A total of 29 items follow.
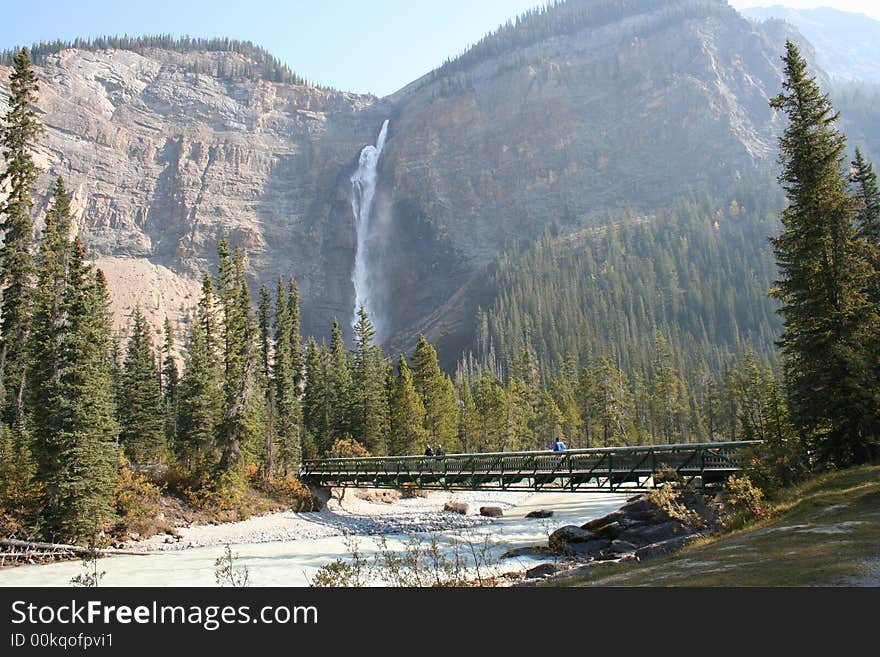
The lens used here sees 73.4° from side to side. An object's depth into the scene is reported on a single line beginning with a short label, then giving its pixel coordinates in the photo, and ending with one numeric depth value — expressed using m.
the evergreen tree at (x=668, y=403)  73.81
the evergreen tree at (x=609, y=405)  67.12
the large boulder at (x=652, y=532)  21.70
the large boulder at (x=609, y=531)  23.20
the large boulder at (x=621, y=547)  20.75
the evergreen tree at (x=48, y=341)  26.28
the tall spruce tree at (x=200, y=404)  44.69
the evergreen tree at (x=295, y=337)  65.06
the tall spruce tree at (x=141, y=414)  51.72
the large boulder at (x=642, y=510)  24.28
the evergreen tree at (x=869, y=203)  29.97
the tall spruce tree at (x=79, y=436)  25.45
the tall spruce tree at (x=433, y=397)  63.19
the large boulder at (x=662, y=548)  15.54
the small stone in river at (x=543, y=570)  17.09
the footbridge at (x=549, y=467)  23.44
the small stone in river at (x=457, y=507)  41.45
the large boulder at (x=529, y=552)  21.92
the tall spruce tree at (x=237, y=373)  39.25
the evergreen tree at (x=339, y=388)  61.84
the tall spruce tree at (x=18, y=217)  26.89
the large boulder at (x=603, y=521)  24.76
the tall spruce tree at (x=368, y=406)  59.22
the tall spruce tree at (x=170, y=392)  66.44
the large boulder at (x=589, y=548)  21.30
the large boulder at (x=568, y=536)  22.34
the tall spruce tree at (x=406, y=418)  58.56
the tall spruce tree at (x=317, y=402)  64.37
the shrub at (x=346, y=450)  53.79
